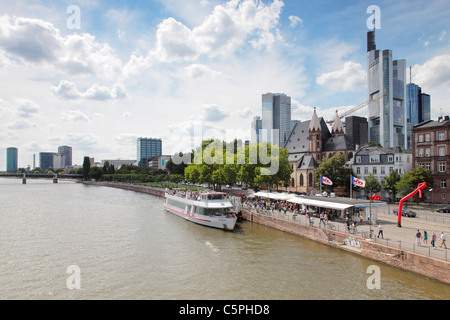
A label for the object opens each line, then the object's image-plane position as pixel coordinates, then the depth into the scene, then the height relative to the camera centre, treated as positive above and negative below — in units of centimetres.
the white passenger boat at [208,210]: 3906 -635
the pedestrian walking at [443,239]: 2344 -577
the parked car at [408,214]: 3925 -629
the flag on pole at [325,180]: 4434 -203
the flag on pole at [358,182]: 3812 -199
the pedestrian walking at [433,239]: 2369 -580
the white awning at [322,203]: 3438 -468
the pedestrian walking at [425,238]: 2491 -600
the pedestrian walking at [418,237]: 2406 -581
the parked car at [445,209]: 4356 -630
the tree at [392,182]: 5748 -304
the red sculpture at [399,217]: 3215 -552
